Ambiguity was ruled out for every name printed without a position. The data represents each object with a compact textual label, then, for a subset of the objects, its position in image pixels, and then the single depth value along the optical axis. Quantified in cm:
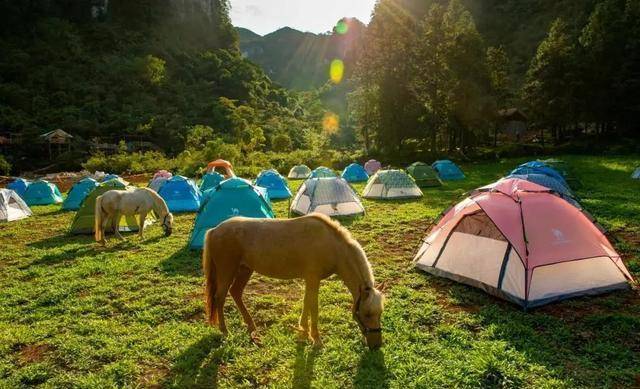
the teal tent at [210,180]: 2069
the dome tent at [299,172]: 3556
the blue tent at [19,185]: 2388
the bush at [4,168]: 3883
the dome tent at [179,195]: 1798
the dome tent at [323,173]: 2202
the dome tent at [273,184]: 2167
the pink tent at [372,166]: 3675
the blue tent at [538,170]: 1705
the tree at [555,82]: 4203
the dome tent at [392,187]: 1961
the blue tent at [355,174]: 2977
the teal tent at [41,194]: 2189
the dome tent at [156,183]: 2144
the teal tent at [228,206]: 1094
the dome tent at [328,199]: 1524
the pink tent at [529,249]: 688
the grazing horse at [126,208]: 1202
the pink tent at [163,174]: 2503
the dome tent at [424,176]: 2397
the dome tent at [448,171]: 2806
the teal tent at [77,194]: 1961
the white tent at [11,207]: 1680
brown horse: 527
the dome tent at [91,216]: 1362
